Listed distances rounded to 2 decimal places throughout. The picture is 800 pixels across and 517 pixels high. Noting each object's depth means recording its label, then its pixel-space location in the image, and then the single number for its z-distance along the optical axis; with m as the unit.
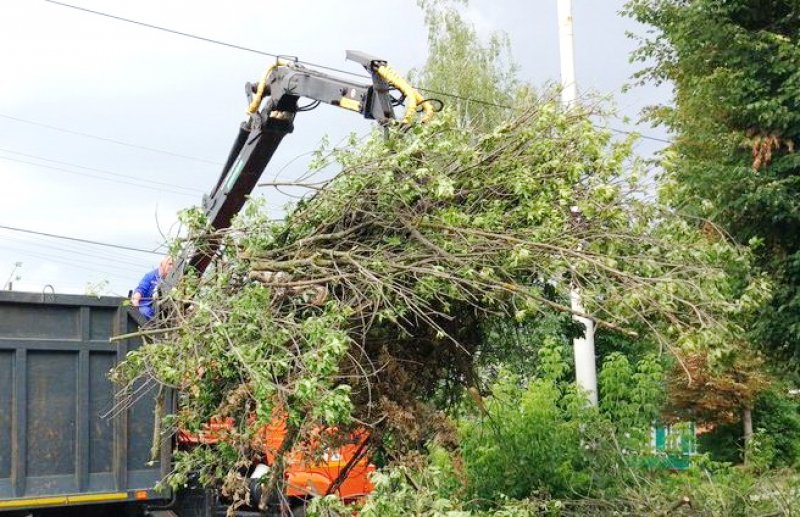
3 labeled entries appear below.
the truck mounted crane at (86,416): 12.45
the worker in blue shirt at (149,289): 13.41
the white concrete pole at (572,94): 22.42
